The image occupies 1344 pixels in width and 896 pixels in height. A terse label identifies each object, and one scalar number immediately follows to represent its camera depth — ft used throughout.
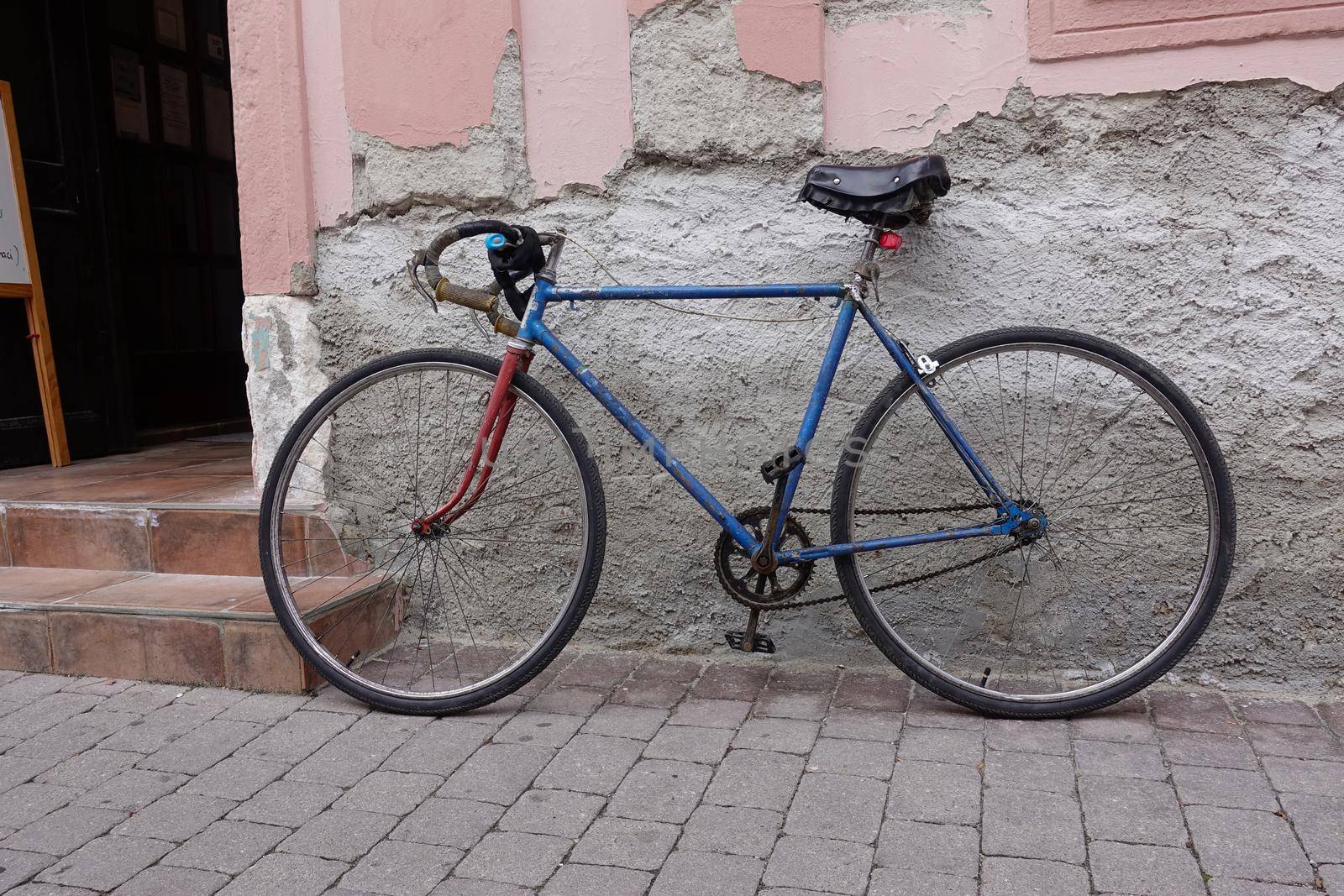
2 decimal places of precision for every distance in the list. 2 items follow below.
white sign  14.46
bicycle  9.14
